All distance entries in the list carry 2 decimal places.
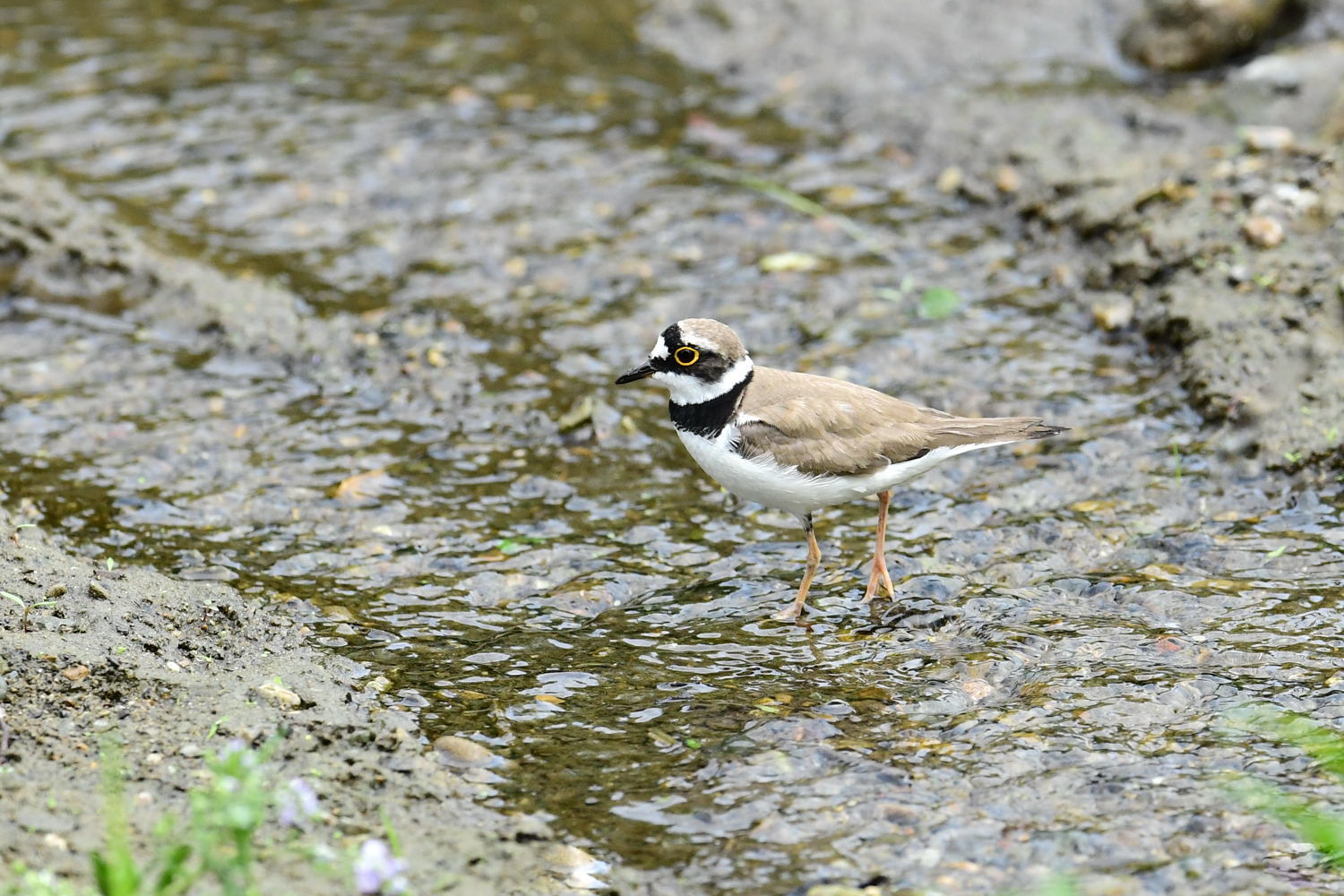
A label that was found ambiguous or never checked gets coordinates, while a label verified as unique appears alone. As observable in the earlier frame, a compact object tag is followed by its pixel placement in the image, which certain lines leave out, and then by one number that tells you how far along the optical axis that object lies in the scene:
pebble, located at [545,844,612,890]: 9.42
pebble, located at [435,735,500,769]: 10.66
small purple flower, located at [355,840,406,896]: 7.89
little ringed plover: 12.77
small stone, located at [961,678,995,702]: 11.48
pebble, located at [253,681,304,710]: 10.95
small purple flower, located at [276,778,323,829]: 8.26
